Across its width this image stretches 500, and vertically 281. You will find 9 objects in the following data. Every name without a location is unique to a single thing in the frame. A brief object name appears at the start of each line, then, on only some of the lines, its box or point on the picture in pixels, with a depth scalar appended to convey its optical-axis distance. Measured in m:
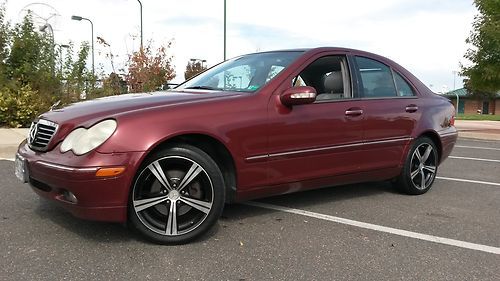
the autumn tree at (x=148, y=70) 15.66
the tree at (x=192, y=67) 43.36
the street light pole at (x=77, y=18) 27.07
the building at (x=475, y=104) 62.99
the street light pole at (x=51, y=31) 12.49
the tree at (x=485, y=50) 15.92
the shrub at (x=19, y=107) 11.23
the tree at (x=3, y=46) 11.87
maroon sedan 3.39
